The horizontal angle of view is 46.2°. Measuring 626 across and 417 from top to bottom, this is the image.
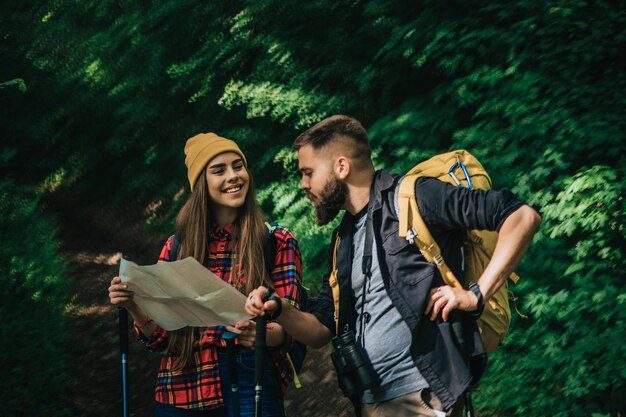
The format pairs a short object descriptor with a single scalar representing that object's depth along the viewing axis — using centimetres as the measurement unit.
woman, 317
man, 271
